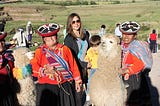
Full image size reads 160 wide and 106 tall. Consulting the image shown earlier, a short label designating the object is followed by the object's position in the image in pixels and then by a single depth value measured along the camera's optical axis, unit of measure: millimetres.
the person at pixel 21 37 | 13674
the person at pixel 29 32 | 15745
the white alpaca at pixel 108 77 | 3714
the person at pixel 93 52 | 4697
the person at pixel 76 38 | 4818
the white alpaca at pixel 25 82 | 4203
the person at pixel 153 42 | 14000
